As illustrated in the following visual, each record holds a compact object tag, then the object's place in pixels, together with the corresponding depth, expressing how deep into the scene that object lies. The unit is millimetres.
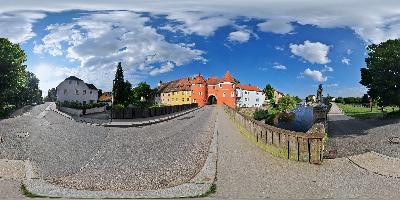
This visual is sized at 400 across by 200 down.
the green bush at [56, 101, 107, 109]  48906
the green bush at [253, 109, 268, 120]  49434
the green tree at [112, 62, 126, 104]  63875
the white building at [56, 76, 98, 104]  42791
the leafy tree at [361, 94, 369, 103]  87375
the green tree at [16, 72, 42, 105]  48938
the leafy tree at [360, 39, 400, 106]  43000
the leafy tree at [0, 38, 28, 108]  45375
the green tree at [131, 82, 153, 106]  84006
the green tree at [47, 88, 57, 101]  39659
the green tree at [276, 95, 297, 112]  60731
